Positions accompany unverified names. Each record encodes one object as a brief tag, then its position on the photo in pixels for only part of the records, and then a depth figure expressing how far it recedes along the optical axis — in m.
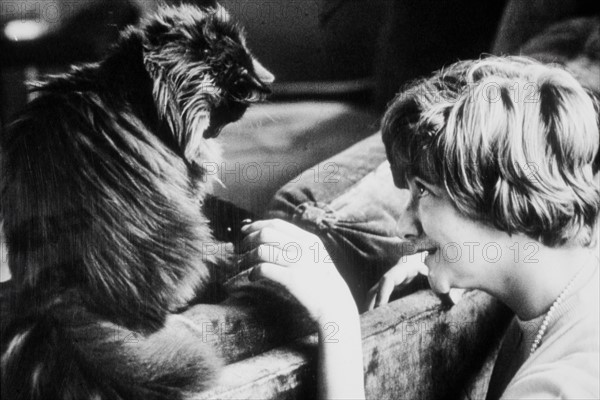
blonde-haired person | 1.68
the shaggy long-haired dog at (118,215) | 1.55
